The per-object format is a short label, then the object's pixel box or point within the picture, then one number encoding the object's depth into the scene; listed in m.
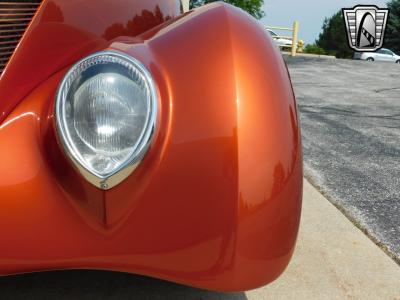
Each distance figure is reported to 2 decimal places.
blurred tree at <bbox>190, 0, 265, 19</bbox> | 35.25
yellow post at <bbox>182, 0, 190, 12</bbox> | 3.83
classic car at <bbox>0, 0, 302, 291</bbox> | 1.10
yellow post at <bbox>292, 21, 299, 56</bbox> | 21.88
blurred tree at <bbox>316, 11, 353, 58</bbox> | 51.01
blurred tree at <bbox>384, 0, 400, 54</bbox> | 34.16
